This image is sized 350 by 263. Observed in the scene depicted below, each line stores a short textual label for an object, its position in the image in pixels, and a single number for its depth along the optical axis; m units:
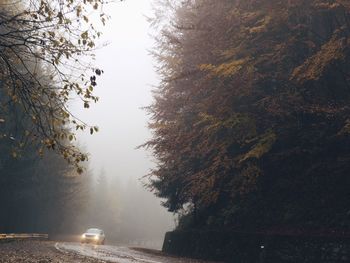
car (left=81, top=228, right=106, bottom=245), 32.30
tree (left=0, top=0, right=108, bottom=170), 6.19
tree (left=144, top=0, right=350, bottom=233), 14.34
